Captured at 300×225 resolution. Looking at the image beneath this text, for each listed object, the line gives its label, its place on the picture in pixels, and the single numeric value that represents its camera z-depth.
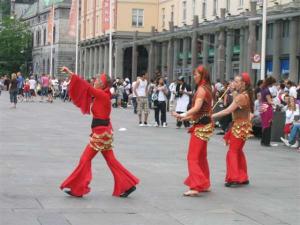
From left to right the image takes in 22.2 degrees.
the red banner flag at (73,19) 55.84
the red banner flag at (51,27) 71.38
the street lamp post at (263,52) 33.59
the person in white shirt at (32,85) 49.16
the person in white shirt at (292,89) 23.89
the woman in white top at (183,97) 25.67
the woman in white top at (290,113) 20.27
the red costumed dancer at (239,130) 11.92
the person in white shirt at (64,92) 56.12
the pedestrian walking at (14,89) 38.63
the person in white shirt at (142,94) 26.06
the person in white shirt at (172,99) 35.35
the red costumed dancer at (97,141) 10.22
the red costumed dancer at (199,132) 10.91
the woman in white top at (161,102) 26.44
